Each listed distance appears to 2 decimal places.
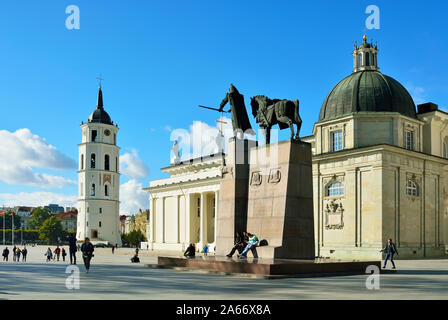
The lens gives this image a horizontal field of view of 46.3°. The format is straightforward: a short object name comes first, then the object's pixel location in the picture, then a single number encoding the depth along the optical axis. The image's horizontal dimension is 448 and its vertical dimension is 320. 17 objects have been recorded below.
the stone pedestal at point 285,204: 22.58
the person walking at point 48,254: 41.53
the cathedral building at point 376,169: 51.09
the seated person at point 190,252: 28.33
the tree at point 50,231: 152.50
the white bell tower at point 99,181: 114.69
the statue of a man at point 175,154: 107.95
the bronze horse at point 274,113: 24.45
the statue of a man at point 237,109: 26.64
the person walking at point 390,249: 27.69
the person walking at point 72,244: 30.11
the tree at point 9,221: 189.75
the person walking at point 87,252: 23.88
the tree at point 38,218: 178.38
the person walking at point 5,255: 44.03
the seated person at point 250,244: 22.84
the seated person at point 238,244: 23.80
